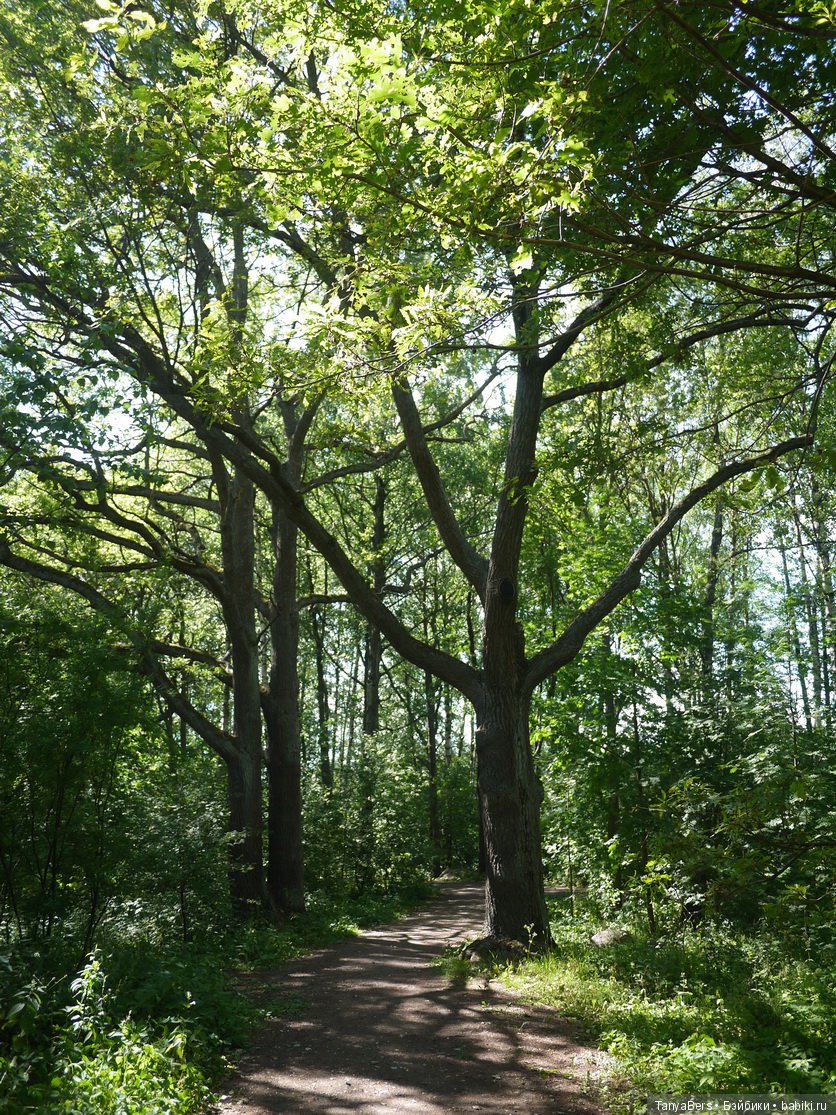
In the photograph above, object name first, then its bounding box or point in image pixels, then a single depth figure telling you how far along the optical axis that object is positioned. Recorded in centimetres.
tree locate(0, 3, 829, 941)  404
